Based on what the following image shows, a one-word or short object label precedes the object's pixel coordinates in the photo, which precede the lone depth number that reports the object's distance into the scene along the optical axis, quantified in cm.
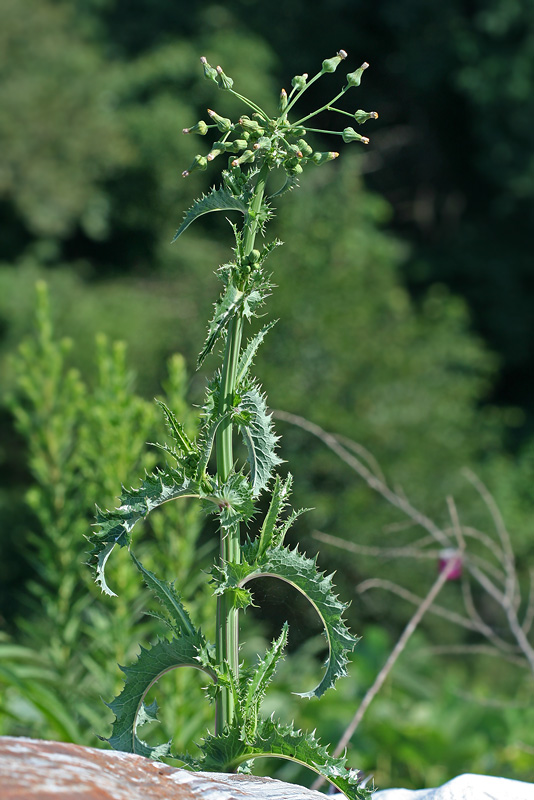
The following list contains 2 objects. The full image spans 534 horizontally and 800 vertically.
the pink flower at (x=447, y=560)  289
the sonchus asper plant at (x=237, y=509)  204
